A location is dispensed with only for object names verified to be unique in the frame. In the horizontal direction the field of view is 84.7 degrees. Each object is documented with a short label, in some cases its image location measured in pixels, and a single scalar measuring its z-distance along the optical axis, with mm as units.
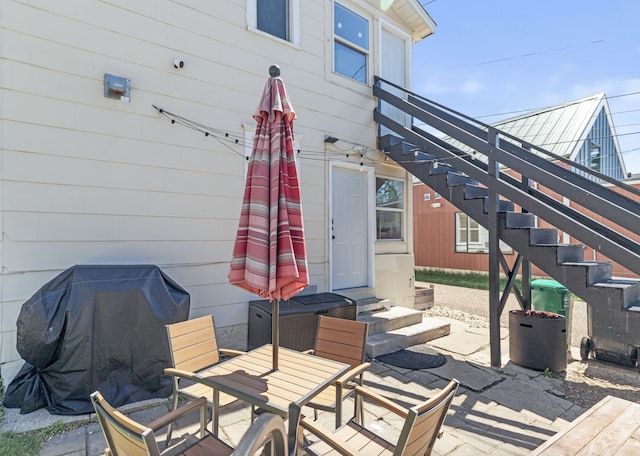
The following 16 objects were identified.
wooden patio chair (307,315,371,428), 2467
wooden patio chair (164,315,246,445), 2367
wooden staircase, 3279
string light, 3958
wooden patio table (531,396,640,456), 1690
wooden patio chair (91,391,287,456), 1114
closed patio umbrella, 2211
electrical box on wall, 3488
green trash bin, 4832
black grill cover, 2818
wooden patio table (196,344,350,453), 1836
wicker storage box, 3945
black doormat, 4136
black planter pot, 3920
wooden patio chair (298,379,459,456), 1437
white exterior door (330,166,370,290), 5531
